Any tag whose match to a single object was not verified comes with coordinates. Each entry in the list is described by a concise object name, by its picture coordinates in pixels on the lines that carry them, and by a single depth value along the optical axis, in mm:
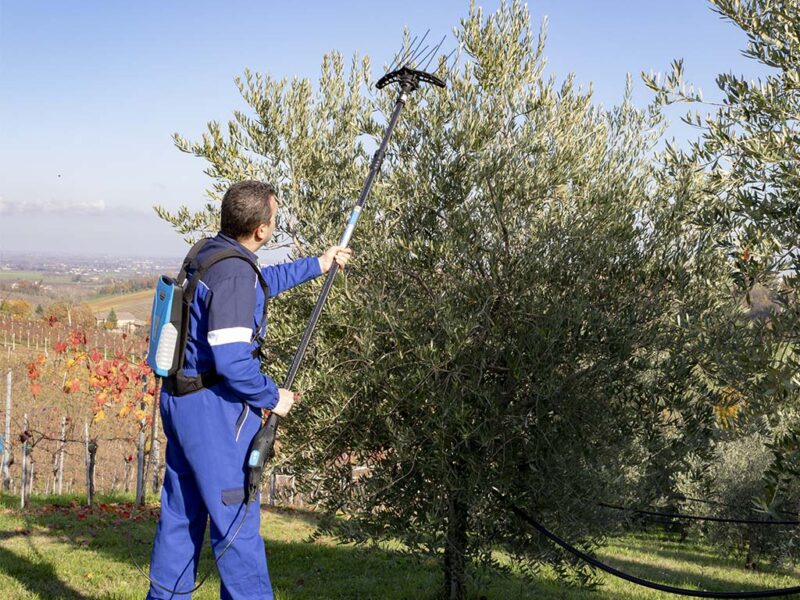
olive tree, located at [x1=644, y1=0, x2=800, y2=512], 4246
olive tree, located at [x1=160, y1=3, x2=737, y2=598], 6137
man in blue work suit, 4234
